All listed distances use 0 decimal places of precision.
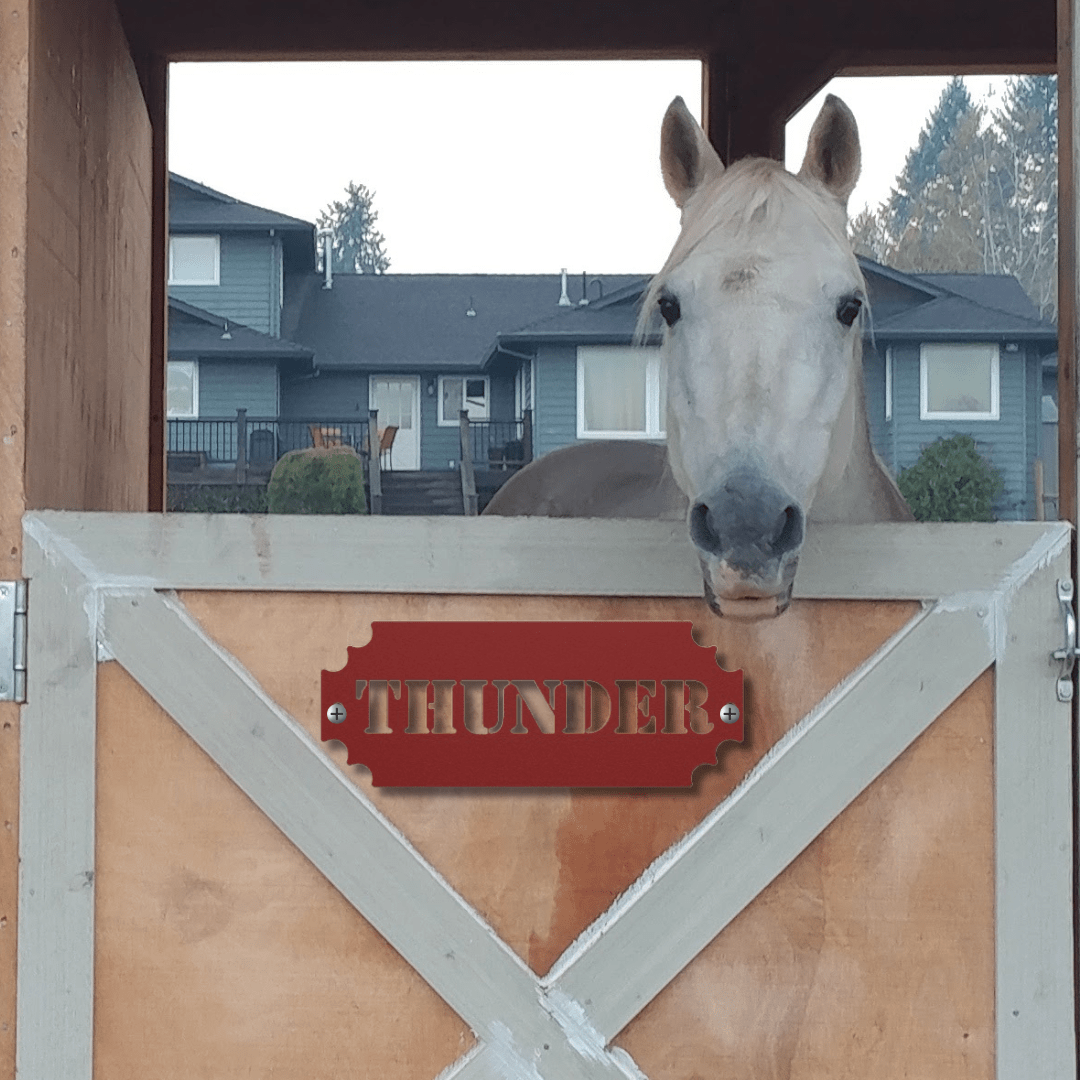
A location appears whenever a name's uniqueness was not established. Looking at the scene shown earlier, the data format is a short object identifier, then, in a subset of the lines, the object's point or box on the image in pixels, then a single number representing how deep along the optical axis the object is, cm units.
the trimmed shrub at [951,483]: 2428
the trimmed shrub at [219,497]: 2164
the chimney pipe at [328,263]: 3206
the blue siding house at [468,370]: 2502
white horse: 191
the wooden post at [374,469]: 2214
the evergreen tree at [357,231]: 6662
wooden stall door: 210
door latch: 209
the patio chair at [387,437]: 2461
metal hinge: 210
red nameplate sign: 208
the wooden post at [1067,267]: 215
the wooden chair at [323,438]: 2430
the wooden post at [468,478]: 2154
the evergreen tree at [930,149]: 5788
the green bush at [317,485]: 1928
